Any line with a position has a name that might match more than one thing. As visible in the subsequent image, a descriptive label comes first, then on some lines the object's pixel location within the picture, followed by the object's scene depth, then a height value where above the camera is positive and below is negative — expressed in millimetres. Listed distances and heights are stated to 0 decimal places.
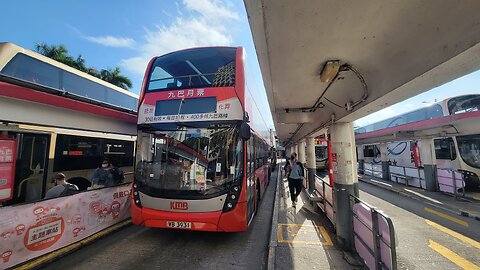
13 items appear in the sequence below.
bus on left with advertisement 4785 +851
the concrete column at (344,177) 4802 -457
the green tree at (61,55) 20359 +9009
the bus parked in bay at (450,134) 9117 +1025
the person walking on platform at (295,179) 8203 -779
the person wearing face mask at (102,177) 6798 -556
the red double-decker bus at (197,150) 4730 +144
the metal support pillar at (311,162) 10866 -271
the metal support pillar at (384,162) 15258 -405
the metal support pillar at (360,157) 20441 -93
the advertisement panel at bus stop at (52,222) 3756 -1220
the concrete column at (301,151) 15873 +367
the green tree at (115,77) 23681 +8077
